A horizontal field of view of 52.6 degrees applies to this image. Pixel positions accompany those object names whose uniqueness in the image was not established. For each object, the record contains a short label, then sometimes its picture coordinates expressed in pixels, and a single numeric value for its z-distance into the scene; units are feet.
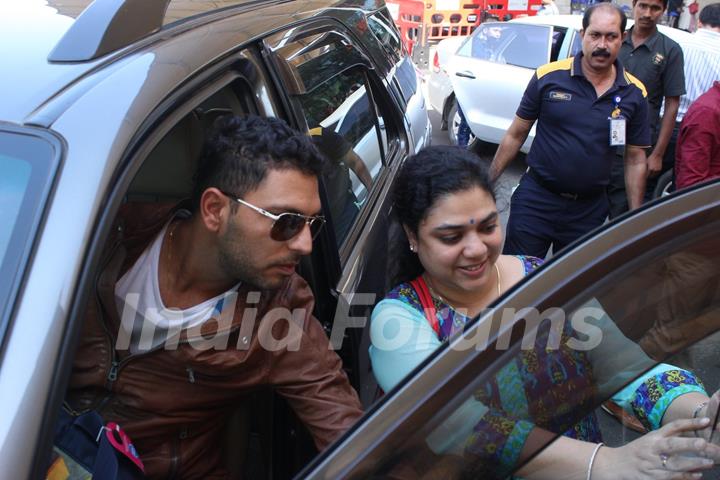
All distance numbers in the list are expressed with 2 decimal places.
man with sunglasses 5.20
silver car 3.51
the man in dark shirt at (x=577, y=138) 10.75
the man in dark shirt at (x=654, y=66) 13.87
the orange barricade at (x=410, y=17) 42.09
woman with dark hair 3.69
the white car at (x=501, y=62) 20.52
